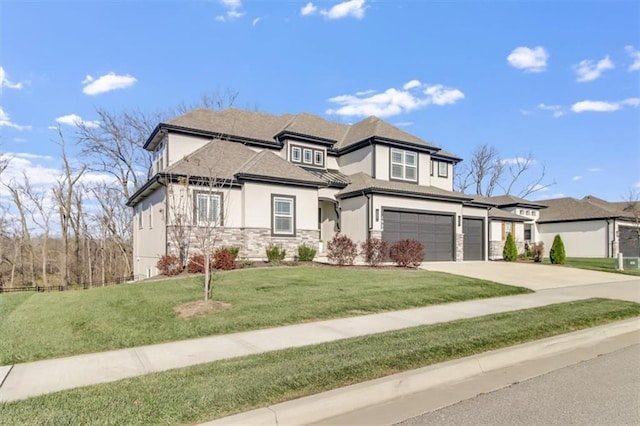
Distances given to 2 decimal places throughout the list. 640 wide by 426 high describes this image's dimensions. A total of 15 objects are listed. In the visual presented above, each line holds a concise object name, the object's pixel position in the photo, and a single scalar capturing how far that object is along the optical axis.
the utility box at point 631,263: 20.67
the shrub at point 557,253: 22.69
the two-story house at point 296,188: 16.91
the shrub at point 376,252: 16.69
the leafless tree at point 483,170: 49.75
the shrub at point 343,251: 16.59
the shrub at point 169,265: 14.93
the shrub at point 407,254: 16.91
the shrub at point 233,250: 15.94
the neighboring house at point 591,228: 31.75
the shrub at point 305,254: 17.36
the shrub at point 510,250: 25.56
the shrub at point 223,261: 14.77
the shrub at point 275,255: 16.70
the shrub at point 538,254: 24.75
